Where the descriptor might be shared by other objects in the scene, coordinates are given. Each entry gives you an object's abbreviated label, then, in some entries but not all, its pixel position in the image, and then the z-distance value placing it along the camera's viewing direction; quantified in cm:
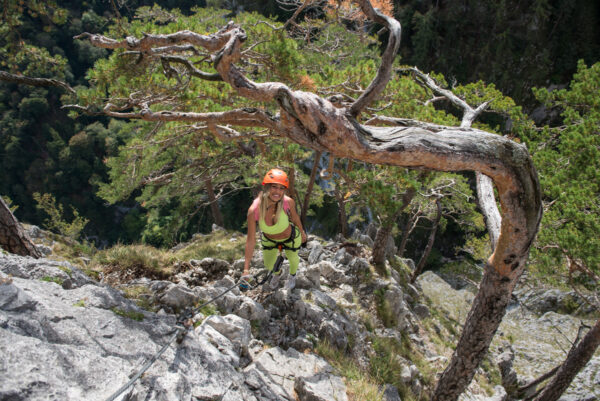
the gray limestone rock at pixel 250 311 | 438
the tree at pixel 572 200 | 516
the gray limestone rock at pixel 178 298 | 419
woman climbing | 392
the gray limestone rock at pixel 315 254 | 790
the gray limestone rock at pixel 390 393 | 418
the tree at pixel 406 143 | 254
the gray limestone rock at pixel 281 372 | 329
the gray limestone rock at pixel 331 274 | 714
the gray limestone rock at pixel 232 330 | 363
